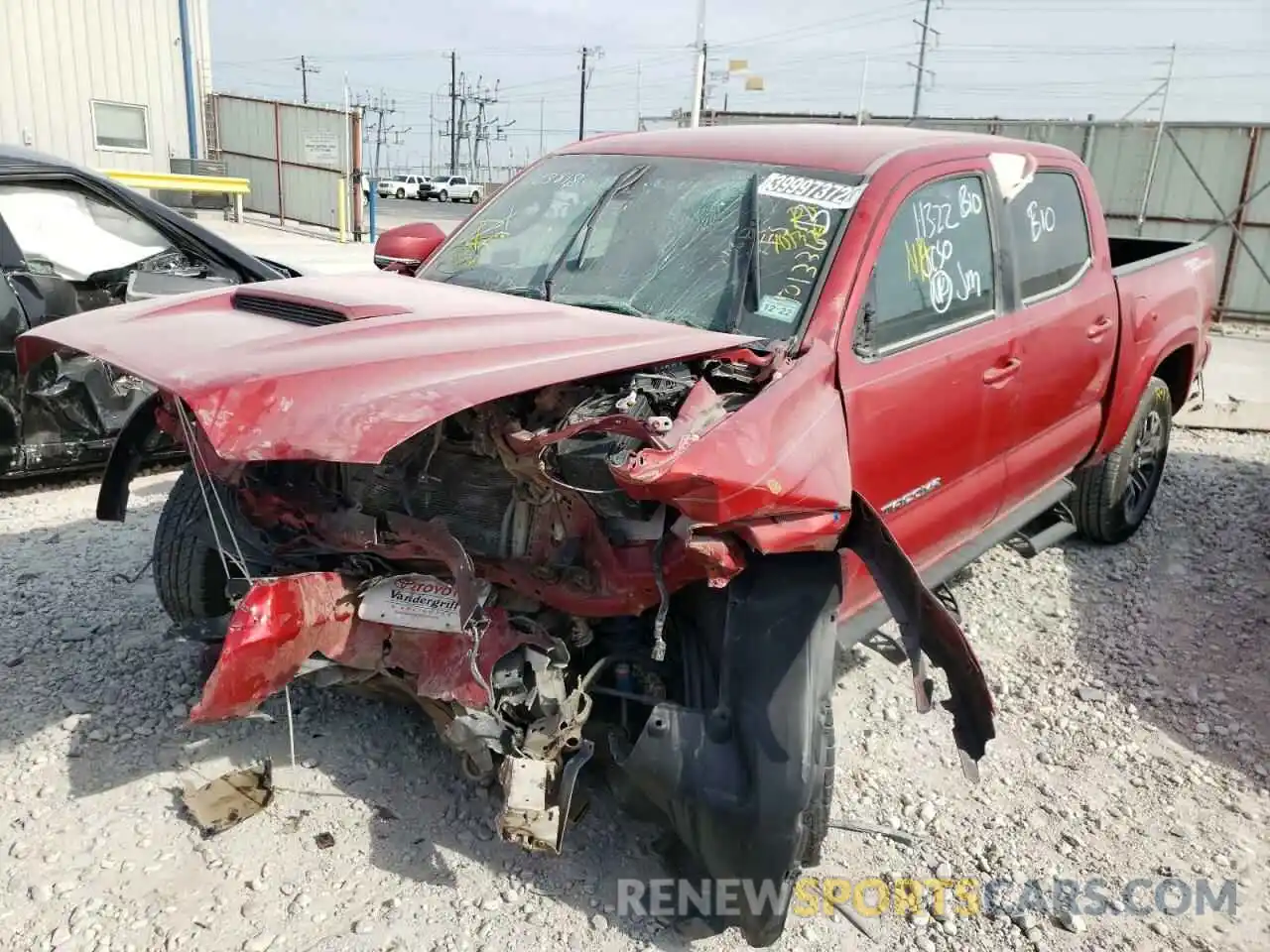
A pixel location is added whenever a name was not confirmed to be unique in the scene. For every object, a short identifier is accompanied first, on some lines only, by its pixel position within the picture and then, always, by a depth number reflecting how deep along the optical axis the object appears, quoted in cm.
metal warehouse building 1360
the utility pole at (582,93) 5400
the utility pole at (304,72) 7278
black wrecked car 452
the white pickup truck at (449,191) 4900
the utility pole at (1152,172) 1236
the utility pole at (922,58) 4325
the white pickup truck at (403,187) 5016
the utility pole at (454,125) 6750
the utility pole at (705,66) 1550
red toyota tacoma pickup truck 220
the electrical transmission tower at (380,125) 6543
